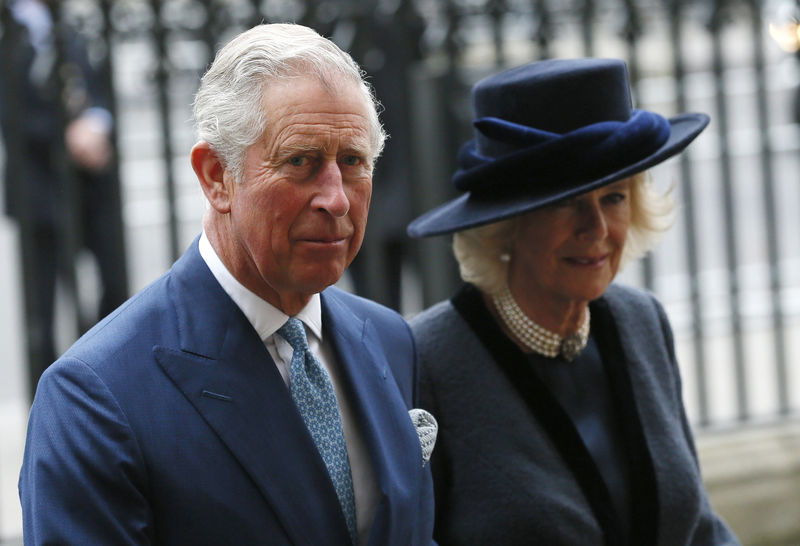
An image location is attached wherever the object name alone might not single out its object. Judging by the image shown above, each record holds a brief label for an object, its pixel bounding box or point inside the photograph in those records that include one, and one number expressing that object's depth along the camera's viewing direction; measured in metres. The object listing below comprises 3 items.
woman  5.29
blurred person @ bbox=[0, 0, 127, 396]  8.66
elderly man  3.63
